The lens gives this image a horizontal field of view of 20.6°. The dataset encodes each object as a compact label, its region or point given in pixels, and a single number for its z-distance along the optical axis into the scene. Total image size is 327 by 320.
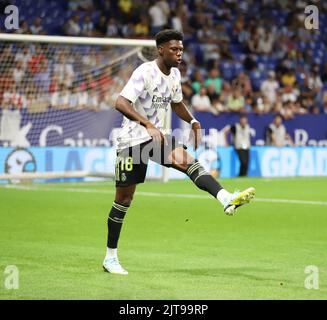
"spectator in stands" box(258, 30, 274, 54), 28.98
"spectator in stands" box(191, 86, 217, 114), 23.45
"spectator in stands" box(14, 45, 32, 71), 18.88
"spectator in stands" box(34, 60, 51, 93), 19.39
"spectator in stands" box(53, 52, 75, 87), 19.84
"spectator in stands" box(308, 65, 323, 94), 28.39
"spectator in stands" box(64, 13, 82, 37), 23.69
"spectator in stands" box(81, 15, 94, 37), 24.08
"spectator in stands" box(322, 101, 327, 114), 27.35
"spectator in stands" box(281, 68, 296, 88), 27.73
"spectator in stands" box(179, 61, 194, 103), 23.69
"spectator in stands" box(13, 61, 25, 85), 18.89
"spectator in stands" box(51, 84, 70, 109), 19.83
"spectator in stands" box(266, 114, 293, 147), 24.28
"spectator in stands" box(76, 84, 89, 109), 20.34
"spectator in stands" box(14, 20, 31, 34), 21.33
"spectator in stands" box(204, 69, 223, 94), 24.96
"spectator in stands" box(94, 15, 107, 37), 24.56
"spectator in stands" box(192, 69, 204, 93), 24.31
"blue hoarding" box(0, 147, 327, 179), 19.45
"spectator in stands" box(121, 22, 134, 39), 25.25
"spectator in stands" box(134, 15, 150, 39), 25.38
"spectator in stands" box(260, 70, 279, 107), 26.27
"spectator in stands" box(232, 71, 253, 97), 25.81
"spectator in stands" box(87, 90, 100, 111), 20.58
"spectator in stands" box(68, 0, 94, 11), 25.05
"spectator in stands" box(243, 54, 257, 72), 27.91
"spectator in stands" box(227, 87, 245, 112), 24.30
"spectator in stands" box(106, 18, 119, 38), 24.56
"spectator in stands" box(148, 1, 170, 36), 26.27
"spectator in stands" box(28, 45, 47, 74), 19.20
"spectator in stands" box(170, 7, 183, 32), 26.72
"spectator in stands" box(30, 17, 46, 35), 22.33
